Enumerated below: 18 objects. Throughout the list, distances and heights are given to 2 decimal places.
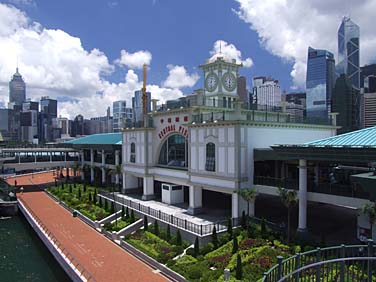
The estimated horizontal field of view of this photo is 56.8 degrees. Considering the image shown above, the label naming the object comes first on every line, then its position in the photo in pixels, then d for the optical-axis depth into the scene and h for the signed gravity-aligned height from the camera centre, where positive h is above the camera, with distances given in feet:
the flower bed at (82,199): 131.69 -28.09
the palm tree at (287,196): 84.54 -14.79
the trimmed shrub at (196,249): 82.93 -27.08
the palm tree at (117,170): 168.86 -16.59
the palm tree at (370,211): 67.01 -14.69
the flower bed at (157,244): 84.48 -28.80
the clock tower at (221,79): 135.33 +22.60
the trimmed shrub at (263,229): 85.94 -23.35
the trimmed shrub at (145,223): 105.33 -26.55
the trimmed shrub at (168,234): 95.08 -26.99
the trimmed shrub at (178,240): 90.81 -27.15
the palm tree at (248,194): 94.02 -15.74
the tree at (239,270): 67.67 -26.15
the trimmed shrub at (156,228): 100.59 -26.73
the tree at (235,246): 80.69 -25.66
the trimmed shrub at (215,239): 86.59 -25.86
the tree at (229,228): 90.33 -24.14
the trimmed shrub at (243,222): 93.78 -23.41
